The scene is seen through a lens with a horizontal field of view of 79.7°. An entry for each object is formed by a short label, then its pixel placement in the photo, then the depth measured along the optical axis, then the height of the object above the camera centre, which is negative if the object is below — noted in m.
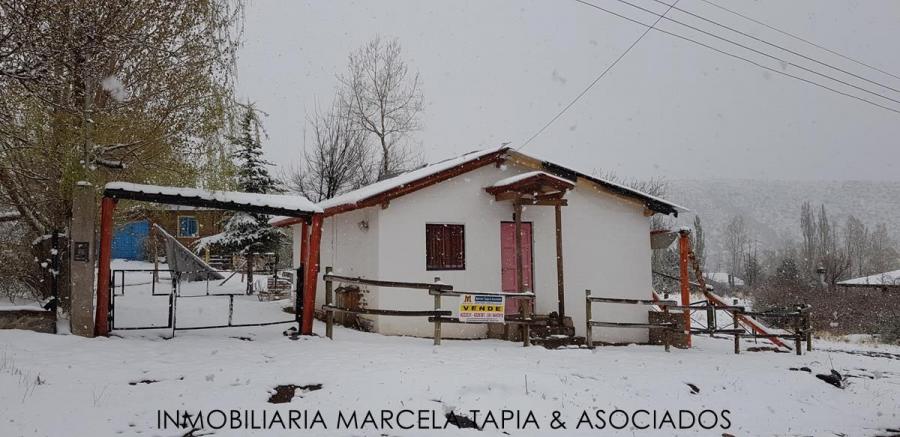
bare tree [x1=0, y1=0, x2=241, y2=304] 8.27 +2.42
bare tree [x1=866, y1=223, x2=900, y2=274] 63.62 -0.25
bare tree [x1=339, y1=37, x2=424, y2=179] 28.70 +8.25
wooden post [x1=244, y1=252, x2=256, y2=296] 19.72 -0.30
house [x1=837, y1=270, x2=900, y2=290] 26.68 -1.41
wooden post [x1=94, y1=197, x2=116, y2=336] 8.30 -0.01
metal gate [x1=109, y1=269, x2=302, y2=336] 9.96 -1.12
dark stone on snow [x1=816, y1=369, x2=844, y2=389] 9.53 -2.20
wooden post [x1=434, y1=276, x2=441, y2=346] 9.47 -1.09
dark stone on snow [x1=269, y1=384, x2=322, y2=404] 6.39 -1.61
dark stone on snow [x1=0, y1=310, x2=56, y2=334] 8.17 -0.88
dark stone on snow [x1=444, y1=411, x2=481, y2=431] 6.21 -1.86
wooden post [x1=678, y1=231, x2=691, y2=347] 12.96 -0.18
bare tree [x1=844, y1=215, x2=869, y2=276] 66.32 +1.50
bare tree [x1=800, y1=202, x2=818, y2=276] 61.41 +2.70
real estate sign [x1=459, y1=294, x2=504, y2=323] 9.89 -0.91
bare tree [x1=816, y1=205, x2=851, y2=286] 35.01 +0.96
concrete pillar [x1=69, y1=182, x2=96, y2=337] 8.31 +0.02
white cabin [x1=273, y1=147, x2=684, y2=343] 11.52 +0.55
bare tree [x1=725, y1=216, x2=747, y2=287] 93.62 +3.66
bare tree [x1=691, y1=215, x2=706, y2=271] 52.44 +1.39
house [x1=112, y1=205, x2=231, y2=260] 32.56 +2.08
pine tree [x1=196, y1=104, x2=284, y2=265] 21.92 +1.59
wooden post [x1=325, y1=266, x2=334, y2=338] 9.85 -1.09
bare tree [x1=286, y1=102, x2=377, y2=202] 26.16 +4.84
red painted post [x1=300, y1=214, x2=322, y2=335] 9.80 -0.43
